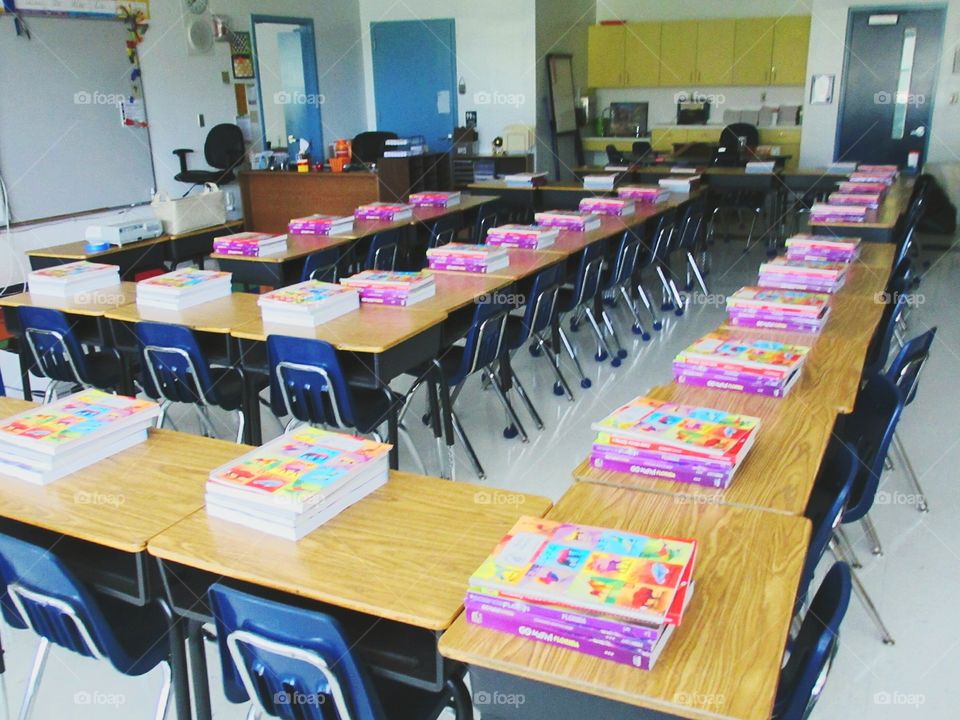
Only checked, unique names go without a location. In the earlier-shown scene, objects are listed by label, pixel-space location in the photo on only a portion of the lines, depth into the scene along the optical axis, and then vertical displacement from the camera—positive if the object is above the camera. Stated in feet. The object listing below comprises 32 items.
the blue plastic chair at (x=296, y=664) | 5.05 -3.27
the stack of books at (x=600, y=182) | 23.35 -1.86
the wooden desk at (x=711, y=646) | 4.30 -2.80
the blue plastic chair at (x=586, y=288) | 15.90 -3.23
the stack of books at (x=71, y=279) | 12.87 -2.30
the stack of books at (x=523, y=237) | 15.94 -2.23
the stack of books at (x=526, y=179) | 24.47 -1.83
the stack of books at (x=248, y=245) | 15.60 -2.22
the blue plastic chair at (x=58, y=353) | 12.00 -3.17
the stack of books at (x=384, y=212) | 19.38 -2.10
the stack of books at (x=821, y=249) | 14.02 -2.26
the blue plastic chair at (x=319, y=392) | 10.21 -3.27
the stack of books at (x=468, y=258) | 13.92 -2.27
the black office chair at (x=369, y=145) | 32.96 -1.04
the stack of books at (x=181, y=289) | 12.21 -2.34
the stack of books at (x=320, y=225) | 17.92 -2.18
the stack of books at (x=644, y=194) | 21.86 -2.05
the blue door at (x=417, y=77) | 34.86 +1.55
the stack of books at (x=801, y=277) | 12.21 -2.35
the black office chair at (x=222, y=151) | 28.32 -1.01
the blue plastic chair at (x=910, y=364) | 9.59 -2.82
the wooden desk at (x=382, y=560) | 5.31 -2.81
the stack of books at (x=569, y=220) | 17.84 -2.18
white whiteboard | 22.82 +0.05
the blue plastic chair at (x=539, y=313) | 13.70 -3.17
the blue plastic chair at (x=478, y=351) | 11.88 -3.35
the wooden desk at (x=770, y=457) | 6.36 -2.74
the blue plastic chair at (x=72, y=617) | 5.80 -3.55
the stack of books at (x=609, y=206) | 20.07 -2.16
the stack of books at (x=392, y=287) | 11.99 -2.33
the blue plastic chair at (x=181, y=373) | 11.08 -3.27
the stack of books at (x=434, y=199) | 21.38 -2.02
